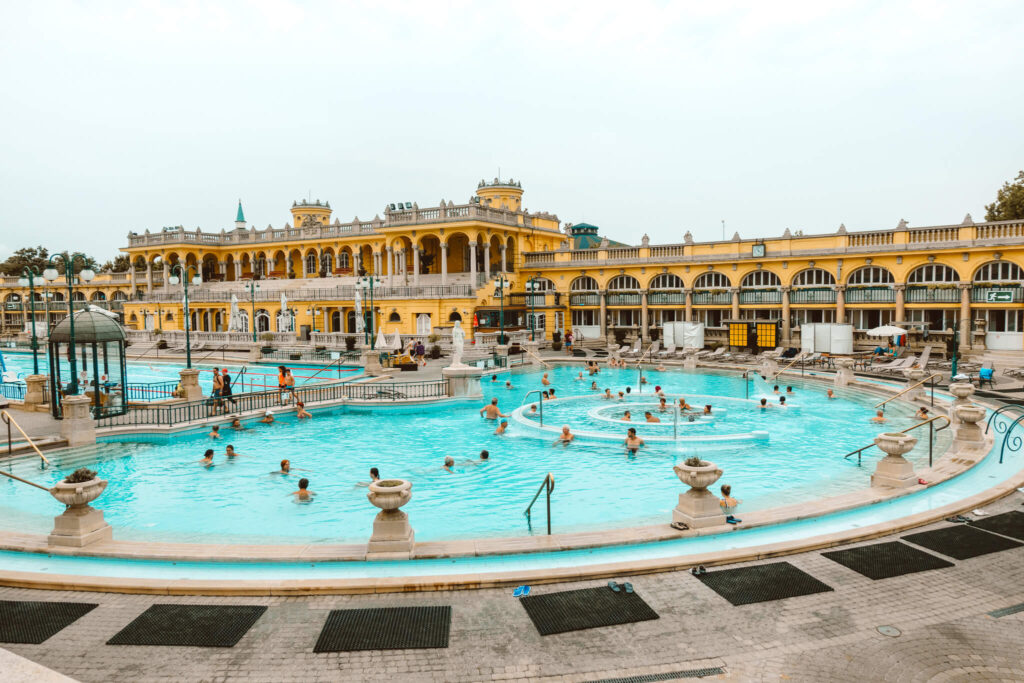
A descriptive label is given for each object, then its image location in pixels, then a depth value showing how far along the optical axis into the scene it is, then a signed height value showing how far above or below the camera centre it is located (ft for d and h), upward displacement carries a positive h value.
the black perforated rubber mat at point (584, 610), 25.98 -12.36
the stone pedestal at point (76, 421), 60.70 -8.92
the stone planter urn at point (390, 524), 31.99 -10.43
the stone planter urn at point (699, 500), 35.06 -10.45
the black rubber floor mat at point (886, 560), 30.42 -12.31
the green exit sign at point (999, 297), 115.65 +1.72
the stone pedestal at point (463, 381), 89.97 -8.84
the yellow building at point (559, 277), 122.93 +9.47
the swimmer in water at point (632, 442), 61.41 -12.23
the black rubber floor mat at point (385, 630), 24.45 -12.29
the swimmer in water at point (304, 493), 47.80 -12.93
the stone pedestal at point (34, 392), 76.79 -7.70
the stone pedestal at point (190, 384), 81.35 -7.62
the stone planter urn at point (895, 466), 42.52 -10.48
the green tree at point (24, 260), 338.13 +36.13
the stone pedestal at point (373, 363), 112.16 -7.54
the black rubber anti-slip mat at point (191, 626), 24.79 -12.15
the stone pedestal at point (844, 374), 97.04 -9.71
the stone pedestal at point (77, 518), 32.81 -10.06
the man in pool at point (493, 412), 75.25 -11.03
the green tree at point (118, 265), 324.39 +31.69
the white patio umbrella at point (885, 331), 116.47 -3.96
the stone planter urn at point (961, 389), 57.64 -7.33
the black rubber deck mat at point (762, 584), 28.12 -12.36
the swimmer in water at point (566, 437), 64.49 -12.25
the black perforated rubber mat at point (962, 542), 32.27 -12.19
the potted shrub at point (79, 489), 32.73 -8.29
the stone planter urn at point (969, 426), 52.85 -9.80
